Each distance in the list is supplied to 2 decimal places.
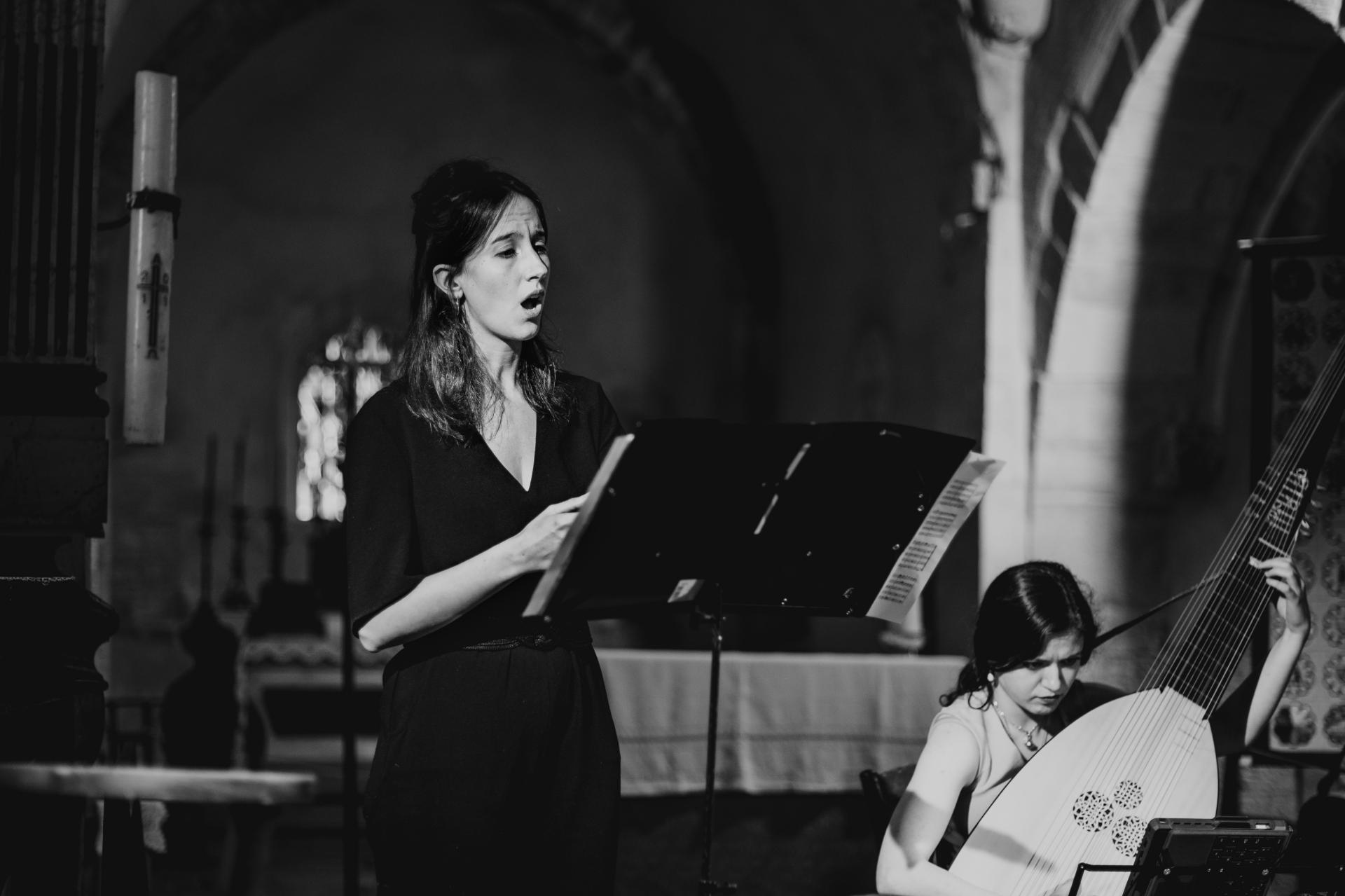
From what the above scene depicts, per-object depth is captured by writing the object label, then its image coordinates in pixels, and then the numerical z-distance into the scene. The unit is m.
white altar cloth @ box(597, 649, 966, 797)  10.74
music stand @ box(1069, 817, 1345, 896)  5.06
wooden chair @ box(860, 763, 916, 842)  6.59
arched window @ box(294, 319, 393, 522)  23.44
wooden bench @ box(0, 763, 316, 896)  2.94
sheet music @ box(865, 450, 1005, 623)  5.29
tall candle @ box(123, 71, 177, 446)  6.96
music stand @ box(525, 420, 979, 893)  4.34
